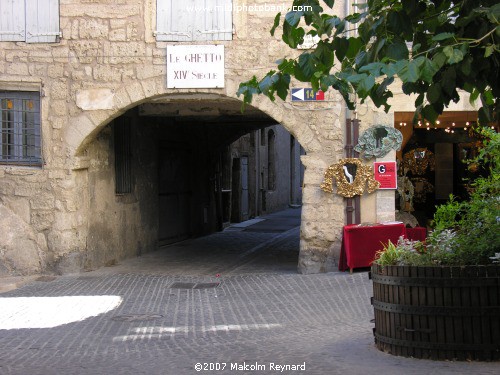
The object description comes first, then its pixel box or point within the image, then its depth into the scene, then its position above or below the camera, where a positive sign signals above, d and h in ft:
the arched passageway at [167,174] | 43.11 +0.43
